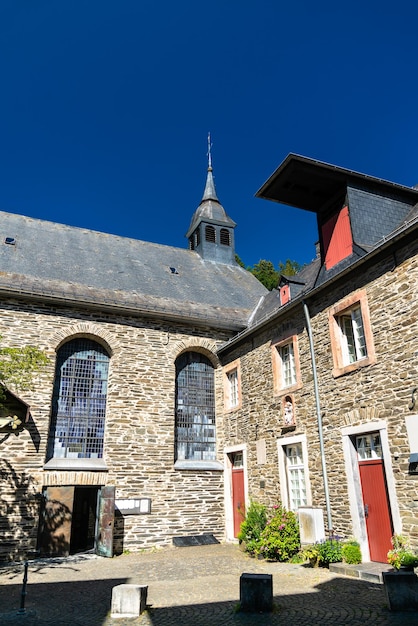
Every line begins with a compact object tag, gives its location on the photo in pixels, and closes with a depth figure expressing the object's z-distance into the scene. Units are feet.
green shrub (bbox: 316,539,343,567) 25.13
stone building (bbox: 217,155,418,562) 24.34
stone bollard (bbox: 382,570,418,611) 16.74
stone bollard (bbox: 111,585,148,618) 17.71
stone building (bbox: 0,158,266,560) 35.45
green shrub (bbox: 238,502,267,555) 31.86
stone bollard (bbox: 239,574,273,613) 17.53
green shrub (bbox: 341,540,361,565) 24.70
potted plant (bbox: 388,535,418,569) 21.42
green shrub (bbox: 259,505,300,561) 28.60
